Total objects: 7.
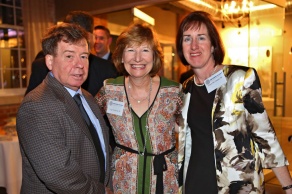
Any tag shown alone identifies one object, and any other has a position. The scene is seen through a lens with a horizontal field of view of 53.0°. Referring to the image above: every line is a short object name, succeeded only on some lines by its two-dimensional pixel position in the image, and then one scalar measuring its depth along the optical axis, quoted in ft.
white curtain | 19.38
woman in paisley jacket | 5.97
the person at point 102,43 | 13.89
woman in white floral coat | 4.84
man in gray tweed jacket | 4.01
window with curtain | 19.57
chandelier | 21.26
